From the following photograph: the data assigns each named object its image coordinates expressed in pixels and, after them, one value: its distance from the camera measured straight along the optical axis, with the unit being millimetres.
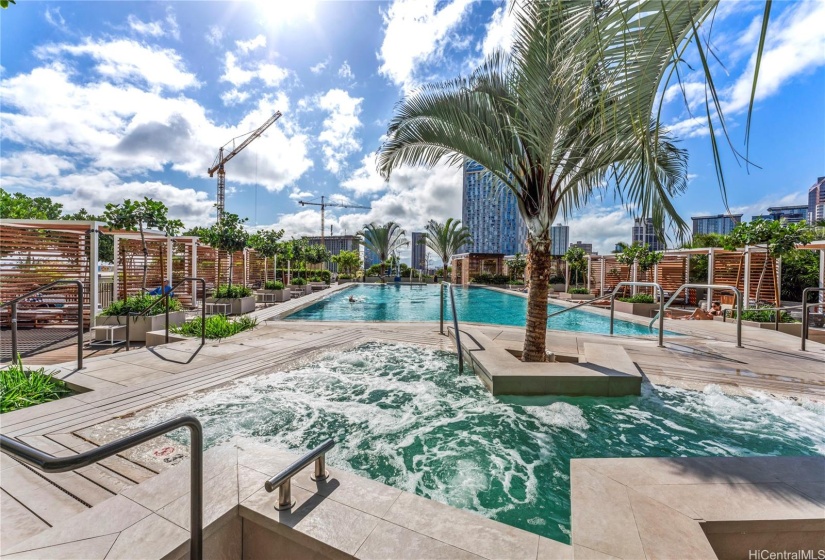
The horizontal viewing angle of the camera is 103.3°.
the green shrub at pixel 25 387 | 2904
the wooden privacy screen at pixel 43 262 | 6805
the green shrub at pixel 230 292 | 9375
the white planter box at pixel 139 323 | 5964
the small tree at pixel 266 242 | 14602
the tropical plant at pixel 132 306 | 6274
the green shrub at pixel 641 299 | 10492
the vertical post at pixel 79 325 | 3609
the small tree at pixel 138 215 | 7480
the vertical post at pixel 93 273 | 6749
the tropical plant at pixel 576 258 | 17312
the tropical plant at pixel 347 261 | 31516
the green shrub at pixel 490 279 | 24266
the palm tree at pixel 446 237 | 25906
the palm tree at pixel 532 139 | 3361
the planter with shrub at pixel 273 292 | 12602
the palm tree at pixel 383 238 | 30000
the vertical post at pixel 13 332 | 3418
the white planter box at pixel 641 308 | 10047
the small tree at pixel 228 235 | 10331
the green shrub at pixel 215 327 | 5961
